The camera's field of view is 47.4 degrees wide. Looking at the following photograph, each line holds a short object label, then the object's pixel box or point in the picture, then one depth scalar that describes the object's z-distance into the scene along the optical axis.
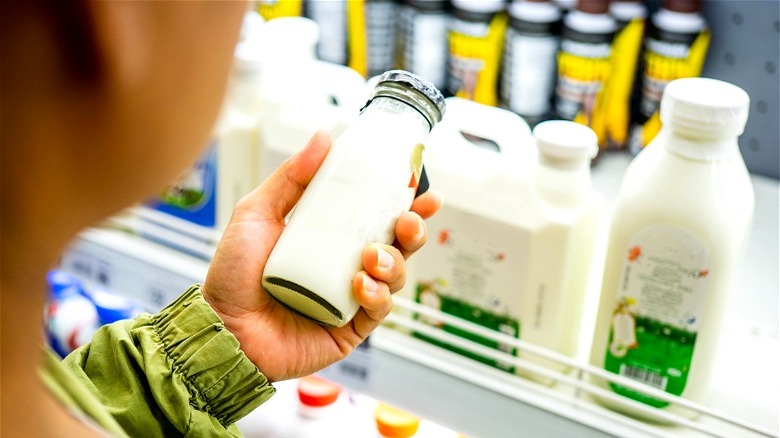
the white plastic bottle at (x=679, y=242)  0.86
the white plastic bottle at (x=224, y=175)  1.15
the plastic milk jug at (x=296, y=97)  1.11
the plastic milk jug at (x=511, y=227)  0.95
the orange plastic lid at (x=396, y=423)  1.13
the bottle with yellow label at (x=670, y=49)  1.32
